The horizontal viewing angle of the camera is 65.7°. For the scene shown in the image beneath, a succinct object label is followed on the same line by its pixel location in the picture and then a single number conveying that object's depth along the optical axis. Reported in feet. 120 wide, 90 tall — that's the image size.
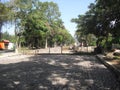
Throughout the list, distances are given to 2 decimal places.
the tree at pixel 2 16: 36.95
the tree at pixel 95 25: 41.80
